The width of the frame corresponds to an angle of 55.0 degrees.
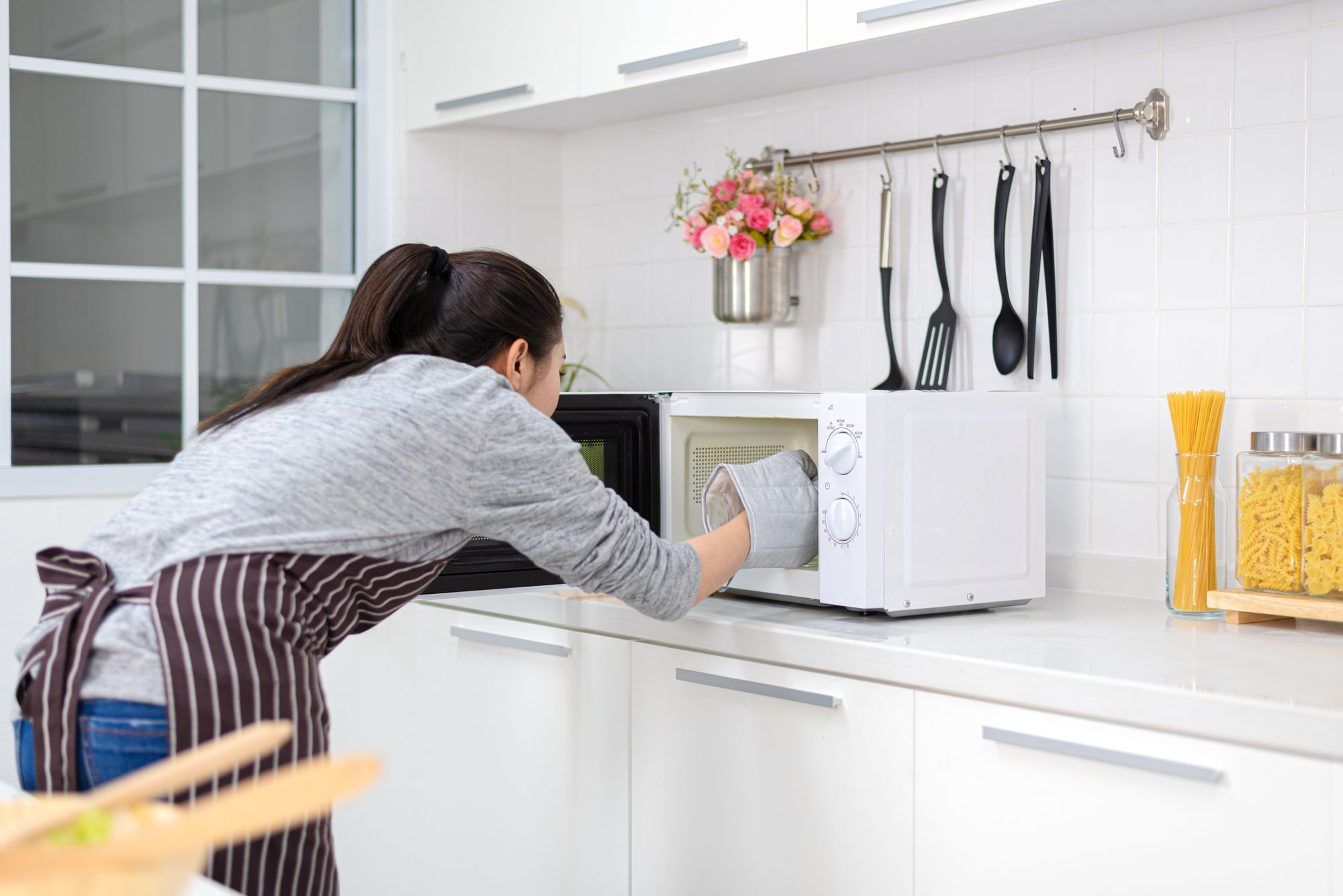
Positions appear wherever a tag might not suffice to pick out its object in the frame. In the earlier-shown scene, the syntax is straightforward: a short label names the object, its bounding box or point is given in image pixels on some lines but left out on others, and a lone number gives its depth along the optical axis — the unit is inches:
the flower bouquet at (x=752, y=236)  82.9
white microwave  58.6
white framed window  84.4
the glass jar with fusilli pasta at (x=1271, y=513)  58.9
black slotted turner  77.2
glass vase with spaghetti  62.5
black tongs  72.3
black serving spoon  74.0
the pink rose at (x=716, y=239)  83.9
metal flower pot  84.6
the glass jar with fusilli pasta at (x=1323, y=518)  57.4
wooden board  57.1
